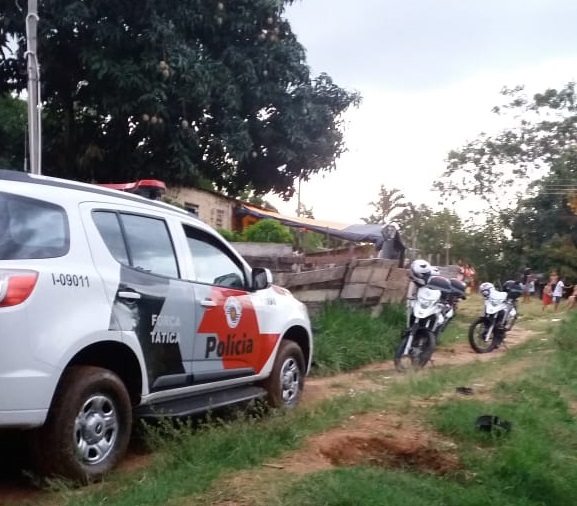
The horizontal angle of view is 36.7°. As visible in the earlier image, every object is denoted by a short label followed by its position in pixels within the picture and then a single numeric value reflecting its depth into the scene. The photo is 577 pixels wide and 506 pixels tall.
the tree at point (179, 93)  13.38
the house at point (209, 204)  17.45
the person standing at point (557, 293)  26.48
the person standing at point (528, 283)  30.02
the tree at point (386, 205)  57.10
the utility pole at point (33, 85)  10.05
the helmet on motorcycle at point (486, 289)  14.01
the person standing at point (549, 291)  27.51
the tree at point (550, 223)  34.69
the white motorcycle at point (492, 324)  13.48
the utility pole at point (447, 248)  50.38
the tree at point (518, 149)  37.88
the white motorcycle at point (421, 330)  10.15
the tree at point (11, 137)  15.39
